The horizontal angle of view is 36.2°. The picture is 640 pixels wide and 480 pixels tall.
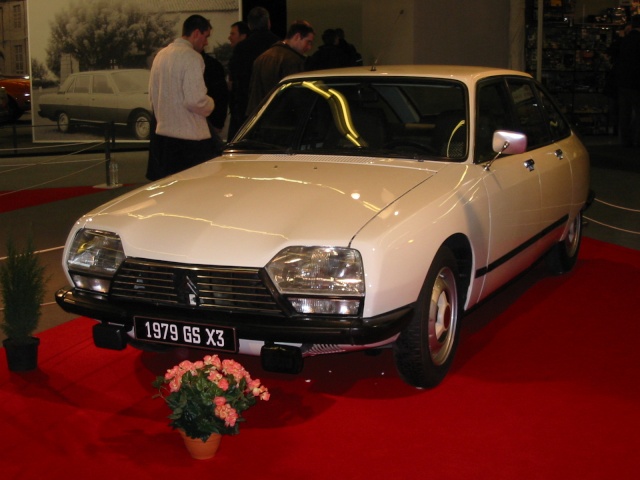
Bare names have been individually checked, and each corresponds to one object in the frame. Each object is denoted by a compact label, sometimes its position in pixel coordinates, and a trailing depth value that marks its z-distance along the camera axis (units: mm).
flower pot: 3809
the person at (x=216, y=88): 8117
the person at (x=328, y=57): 11500
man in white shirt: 7012
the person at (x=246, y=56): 8852
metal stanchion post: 11578
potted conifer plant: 4898
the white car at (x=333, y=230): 4043
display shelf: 15656
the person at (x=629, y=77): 14086
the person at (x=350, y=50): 12856
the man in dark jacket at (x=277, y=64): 7938
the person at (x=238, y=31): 9867
